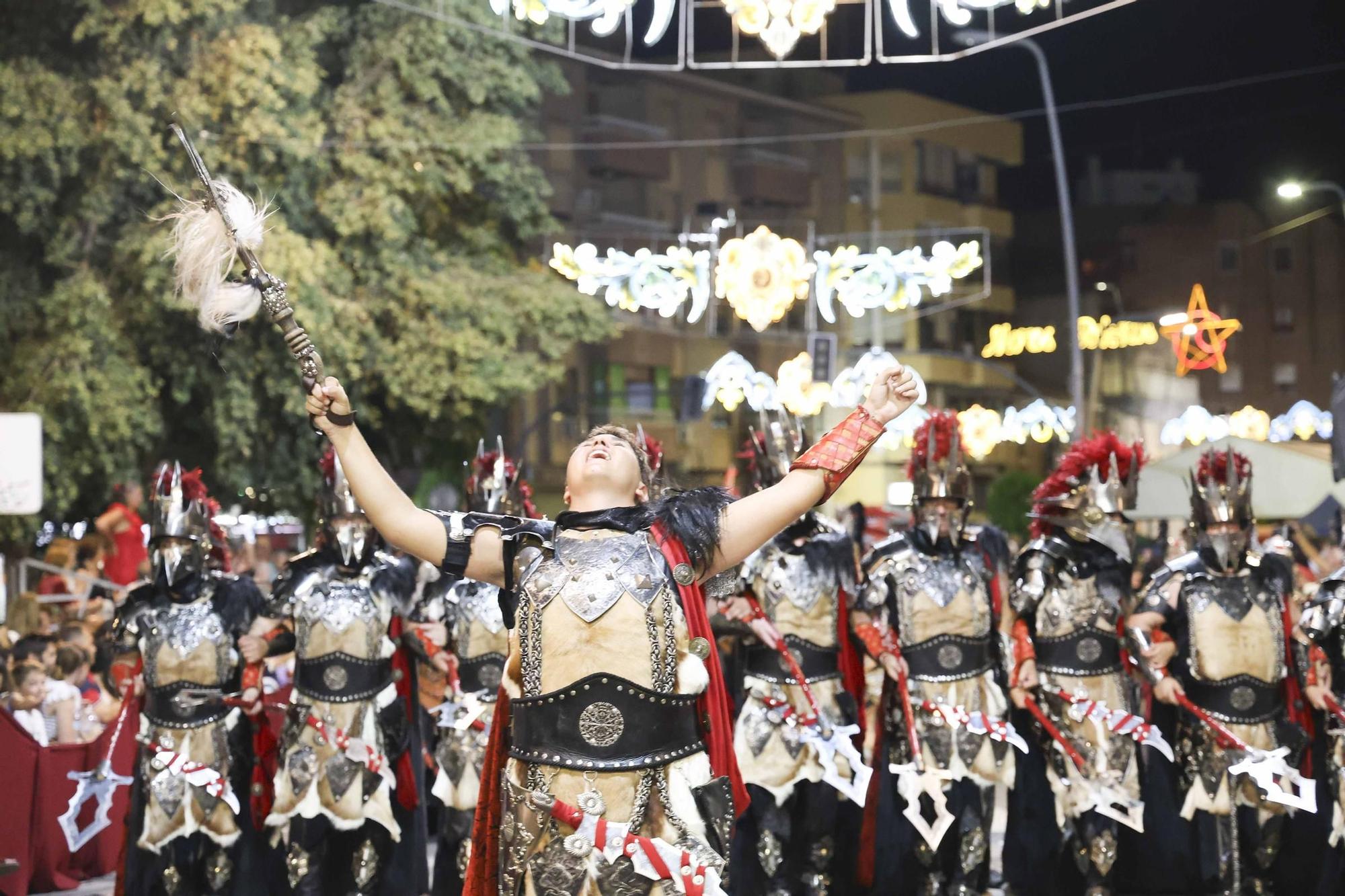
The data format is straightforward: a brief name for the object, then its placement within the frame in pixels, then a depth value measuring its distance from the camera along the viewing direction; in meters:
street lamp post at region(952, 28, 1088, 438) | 21.34
